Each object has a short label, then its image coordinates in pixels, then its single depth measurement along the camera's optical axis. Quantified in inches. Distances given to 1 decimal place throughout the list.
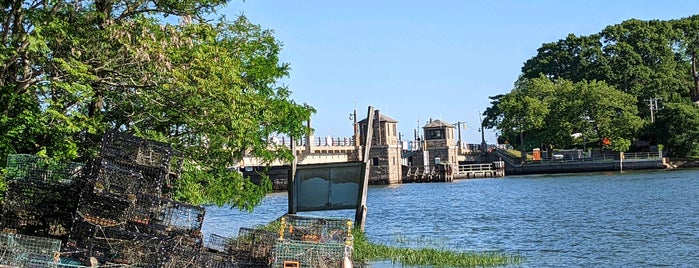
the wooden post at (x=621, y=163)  3761.1
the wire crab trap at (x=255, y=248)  591.8
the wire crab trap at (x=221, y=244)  642.2
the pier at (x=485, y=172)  4261.8
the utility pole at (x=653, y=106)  3898.1
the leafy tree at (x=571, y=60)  4423.0
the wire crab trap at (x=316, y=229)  617.6
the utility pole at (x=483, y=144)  4694.4
